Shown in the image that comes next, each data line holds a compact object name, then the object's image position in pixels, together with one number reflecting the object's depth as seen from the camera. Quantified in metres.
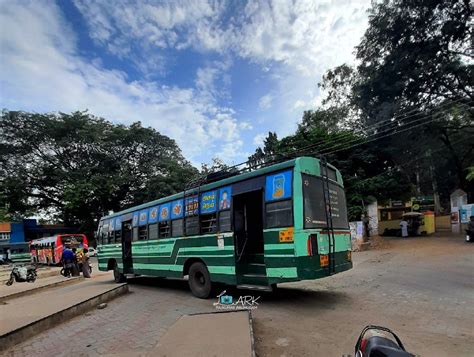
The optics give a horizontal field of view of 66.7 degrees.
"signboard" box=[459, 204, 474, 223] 22.84
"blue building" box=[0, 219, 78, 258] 34.47
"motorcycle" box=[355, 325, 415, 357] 2.41
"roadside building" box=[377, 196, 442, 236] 27.60
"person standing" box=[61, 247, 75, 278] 17.62
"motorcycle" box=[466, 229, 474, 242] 19.45
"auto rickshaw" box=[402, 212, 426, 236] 26.77
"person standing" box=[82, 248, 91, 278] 17.98
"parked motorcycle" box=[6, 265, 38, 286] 16.89
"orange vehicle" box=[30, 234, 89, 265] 28.41
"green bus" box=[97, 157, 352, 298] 6.89
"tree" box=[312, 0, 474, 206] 24.17
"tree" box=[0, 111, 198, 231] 36.28
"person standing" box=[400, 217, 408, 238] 26.11
